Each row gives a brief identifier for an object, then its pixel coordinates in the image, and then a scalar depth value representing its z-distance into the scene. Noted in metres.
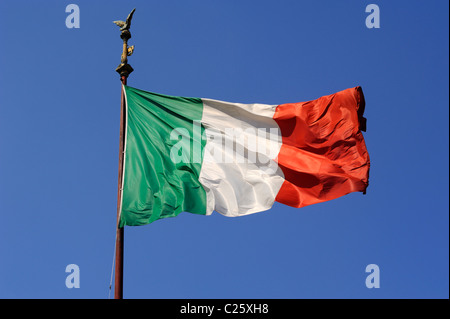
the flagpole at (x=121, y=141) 15.25
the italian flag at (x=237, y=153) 17.25
